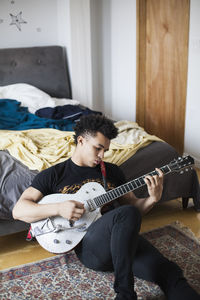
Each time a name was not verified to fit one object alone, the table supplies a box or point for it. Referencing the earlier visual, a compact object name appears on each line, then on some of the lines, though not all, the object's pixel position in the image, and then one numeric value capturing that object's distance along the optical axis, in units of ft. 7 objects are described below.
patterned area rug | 5.88
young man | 4.99
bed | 7.27
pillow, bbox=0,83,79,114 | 12.11
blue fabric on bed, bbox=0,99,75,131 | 10.17
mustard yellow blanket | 7.73
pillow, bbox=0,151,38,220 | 7.00
